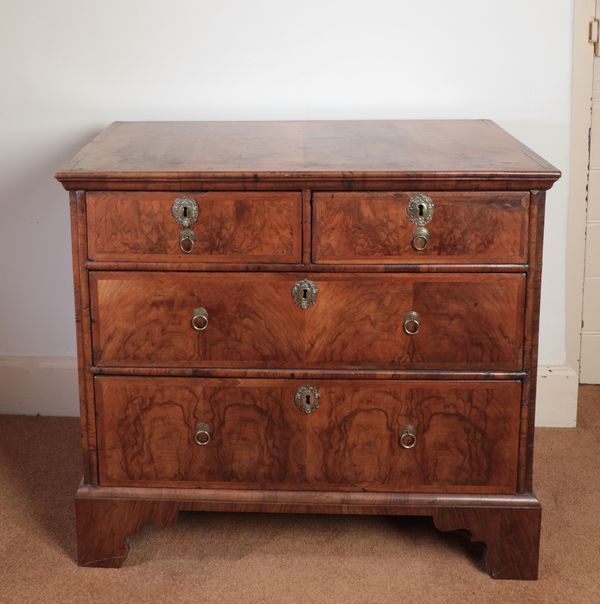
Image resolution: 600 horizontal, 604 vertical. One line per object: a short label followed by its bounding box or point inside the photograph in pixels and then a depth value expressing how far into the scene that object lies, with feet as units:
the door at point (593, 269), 10.42
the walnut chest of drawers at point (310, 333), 7.34
